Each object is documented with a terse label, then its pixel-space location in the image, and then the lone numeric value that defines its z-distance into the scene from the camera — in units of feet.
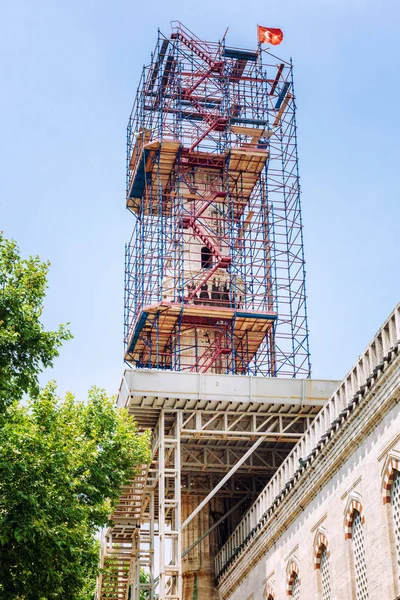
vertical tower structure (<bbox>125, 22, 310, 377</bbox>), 170.91
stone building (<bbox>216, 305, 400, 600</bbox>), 78.74
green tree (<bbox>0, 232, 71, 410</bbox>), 84.79
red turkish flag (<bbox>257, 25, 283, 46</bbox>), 195.93
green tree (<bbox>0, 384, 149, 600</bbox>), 82.38
